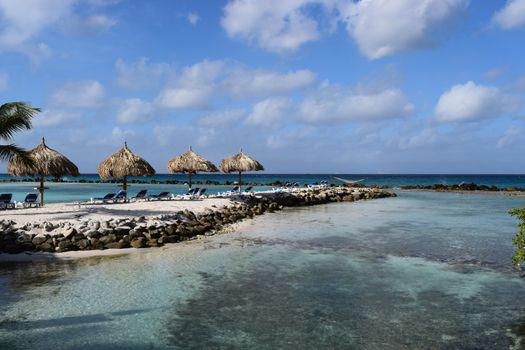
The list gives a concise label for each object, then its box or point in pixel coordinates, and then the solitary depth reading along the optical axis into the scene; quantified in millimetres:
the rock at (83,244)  12281
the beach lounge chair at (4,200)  17161
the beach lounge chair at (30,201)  18219
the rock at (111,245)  12570
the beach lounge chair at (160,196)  22734
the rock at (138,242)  12844
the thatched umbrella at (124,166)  21062
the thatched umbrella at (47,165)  17750
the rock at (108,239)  12705
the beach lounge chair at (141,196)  22078
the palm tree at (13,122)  13883
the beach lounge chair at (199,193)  24756
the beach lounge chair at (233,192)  26994
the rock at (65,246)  12016
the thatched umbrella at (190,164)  25847
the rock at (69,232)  12562
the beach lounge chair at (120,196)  20156
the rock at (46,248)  11930
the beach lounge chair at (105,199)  19878
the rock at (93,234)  12844
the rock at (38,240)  12070
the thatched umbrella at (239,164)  29312
